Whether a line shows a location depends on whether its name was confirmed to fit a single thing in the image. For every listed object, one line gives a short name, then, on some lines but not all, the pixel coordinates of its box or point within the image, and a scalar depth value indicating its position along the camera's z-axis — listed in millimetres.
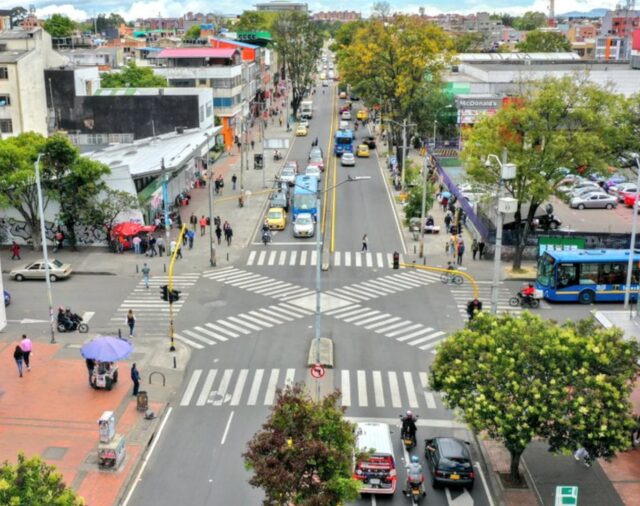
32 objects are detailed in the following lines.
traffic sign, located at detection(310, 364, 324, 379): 29031
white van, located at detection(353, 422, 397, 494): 23609
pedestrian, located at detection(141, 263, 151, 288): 45000
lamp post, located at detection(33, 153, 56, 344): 36572
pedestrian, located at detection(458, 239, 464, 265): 49844
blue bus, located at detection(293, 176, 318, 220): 62875
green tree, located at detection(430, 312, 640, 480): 21781
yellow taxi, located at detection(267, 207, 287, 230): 60125
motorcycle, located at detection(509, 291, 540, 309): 42844
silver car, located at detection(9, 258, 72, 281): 46094
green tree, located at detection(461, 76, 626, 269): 45781
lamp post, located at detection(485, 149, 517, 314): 28672
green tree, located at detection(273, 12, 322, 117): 124875
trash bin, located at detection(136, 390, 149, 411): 29531
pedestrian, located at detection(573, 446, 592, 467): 25558
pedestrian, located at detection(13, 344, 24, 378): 32688
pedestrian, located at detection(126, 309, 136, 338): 37144
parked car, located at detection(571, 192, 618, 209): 67875
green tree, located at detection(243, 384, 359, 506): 19250
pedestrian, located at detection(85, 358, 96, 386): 31859
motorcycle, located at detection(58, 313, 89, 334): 38188
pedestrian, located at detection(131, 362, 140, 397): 30766
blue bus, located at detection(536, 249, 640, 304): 43250
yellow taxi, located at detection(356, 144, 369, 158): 96812
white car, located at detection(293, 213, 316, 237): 57625
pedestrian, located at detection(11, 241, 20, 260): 49812
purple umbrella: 30719
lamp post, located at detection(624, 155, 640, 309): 40562
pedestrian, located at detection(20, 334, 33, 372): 33156
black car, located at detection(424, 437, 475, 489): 24312
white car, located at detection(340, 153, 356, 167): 88375
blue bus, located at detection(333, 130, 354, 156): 95750
